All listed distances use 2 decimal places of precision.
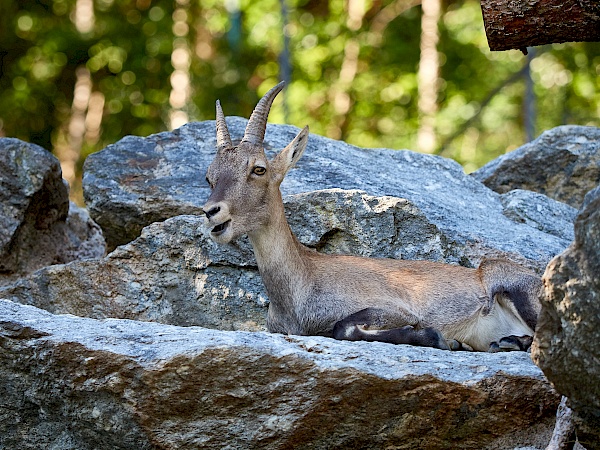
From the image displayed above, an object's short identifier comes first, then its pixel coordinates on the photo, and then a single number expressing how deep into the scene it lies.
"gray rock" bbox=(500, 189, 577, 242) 20.81
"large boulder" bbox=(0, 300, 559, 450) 11.35
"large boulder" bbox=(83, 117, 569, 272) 19.02
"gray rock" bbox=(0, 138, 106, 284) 20.28
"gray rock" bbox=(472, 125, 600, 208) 24.67
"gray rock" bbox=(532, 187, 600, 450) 9.64
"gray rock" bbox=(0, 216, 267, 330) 17.94
